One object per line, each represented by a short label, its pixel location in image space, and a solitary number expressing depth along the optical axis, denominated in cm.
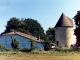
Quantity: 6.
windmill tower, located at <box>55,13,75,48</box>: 4052
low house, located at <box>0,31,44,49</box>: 3892
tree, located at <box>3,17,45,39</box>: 5710
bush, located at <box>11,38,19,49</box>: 3310
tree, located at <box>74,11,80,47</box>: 2904
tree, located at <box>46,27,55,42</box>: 5430
